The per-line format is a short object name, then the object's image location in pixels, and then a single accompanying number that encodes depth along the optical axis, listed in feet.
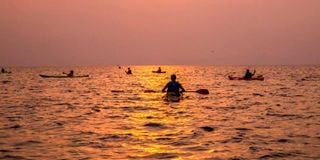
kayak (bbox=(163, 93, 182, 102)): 93.45
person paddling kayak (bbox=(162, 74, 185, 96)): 91.00
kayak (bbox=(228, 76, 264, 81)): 187.81
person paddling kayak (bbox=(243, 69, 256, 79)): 184.67
